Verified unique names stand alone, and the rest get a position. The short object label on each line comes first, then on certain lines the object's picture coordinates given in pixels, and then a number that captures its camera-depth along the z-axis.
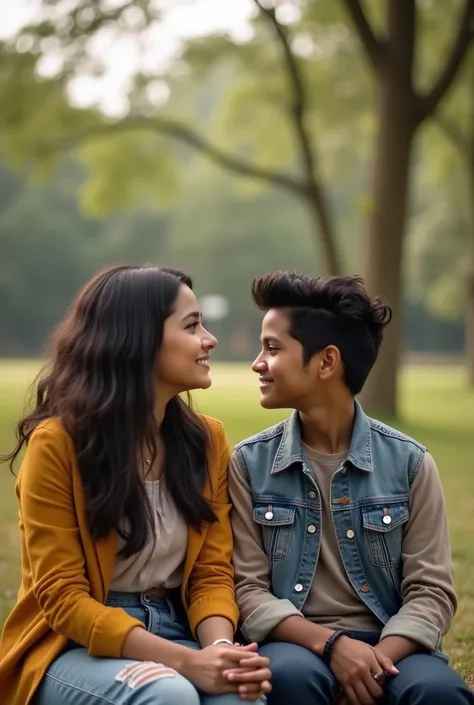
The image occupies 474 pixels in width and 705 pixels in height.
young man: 3.00
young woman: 2.86
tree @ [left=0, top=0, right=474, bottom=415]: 14.92
